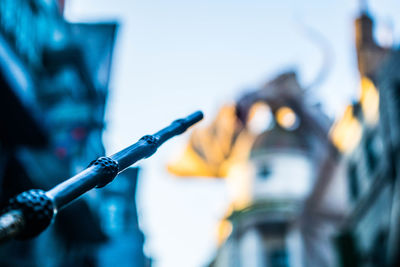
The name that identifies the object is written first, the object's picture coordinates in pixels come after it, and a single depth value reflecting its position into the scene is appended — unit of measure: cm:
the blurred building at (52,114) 1433
